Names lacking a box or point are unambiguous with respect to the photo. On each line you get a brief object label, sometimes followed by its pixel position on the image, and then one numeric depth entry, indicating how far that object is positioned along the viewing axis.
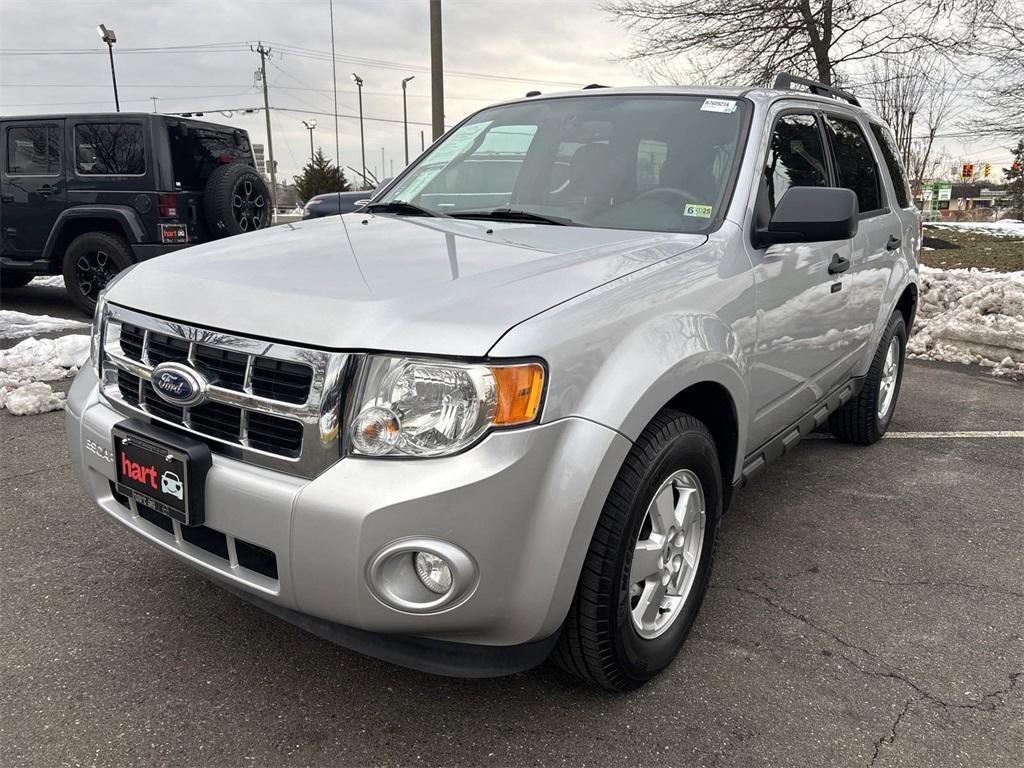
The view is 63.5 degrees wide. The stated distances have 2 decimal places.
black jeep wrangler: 8.11
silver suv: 1.83
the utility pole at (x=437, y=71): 10.22
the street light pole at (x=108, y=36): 30.77
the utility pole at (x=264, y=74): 45.99
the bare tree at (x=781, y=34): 14.62
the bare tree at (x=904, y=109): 21.84
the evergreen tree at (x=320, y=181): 48.31
